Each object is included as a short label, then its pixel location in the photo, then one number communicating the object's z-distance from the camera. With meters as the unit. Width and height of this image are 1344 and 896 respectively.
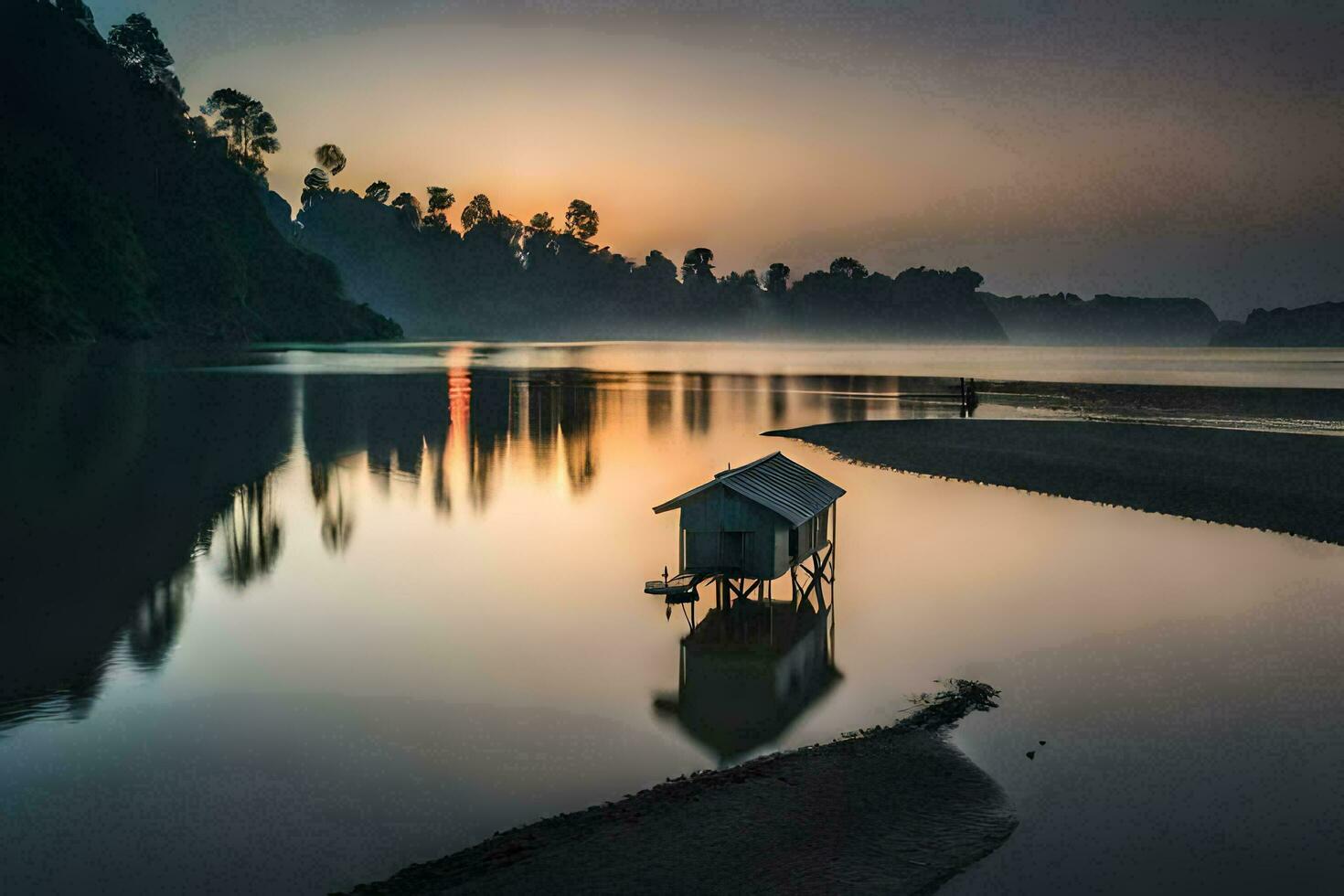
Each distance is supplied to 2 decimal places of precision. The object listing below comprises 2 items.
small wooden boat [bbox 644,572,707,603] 21.77
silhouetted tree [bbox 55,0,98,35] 194.88
